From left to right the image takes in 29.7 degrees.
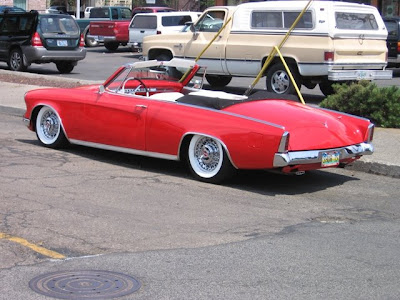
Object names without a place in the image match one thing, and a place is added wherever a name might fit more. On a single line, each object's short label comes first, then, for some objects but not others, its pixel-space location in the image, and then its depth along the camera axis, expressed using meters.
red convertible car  8.05
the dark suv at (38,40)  21.59
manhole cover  5.00
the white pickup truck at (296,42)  15.13
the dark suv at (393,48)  22.16
